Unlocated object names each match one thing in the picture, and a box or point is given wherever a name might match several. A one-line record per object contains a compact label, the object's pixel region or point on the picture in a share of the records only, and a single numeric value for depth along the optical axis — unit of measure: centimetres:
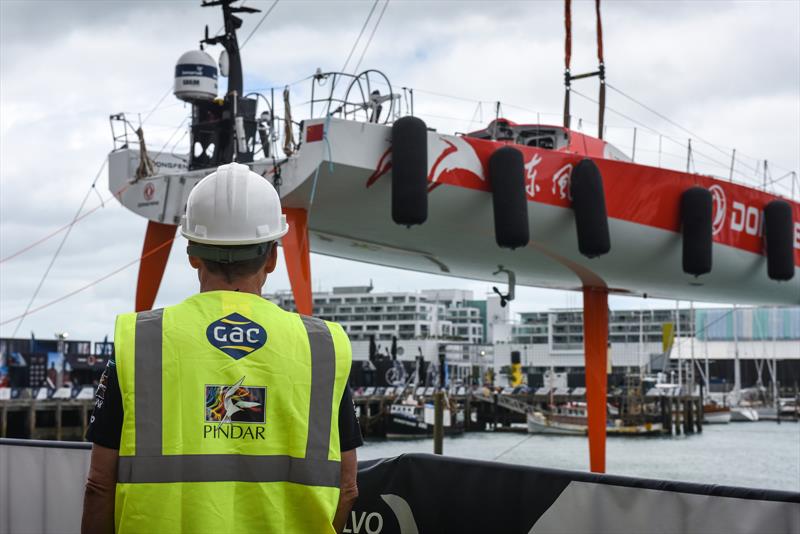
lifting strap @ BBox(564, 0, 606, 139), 2131
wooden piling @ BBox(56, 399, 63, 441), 3814
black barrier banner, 351
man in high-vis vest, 215
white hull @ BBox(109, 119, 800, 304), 1416
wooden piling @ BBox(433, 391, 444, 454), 1736
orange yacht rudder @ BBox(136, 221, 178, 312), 1647
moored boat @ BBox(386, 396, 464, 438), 5044
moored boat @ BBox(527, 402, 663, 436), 5750
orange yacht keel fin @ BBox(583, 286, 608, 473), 2022
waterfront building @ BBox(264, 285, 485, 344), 14925
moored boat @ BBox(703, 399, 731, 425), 7375
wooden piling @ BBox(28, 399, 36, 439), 3731
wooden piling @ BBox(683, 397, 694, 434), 6284
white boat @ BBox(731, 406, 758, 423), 7788
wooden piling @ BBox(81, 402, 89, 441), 3878
